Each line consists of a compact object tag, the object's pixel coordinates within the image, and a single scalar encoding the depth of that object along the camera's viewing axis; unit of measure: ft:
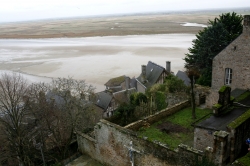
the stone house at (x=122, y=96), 112.88
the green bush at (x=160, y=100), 84.48
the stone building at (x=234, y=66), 66.09
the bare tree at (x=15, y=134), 60.39
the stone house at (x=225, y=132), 37.47
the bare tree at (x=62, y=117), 65.41
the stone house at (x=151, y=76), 119.34
